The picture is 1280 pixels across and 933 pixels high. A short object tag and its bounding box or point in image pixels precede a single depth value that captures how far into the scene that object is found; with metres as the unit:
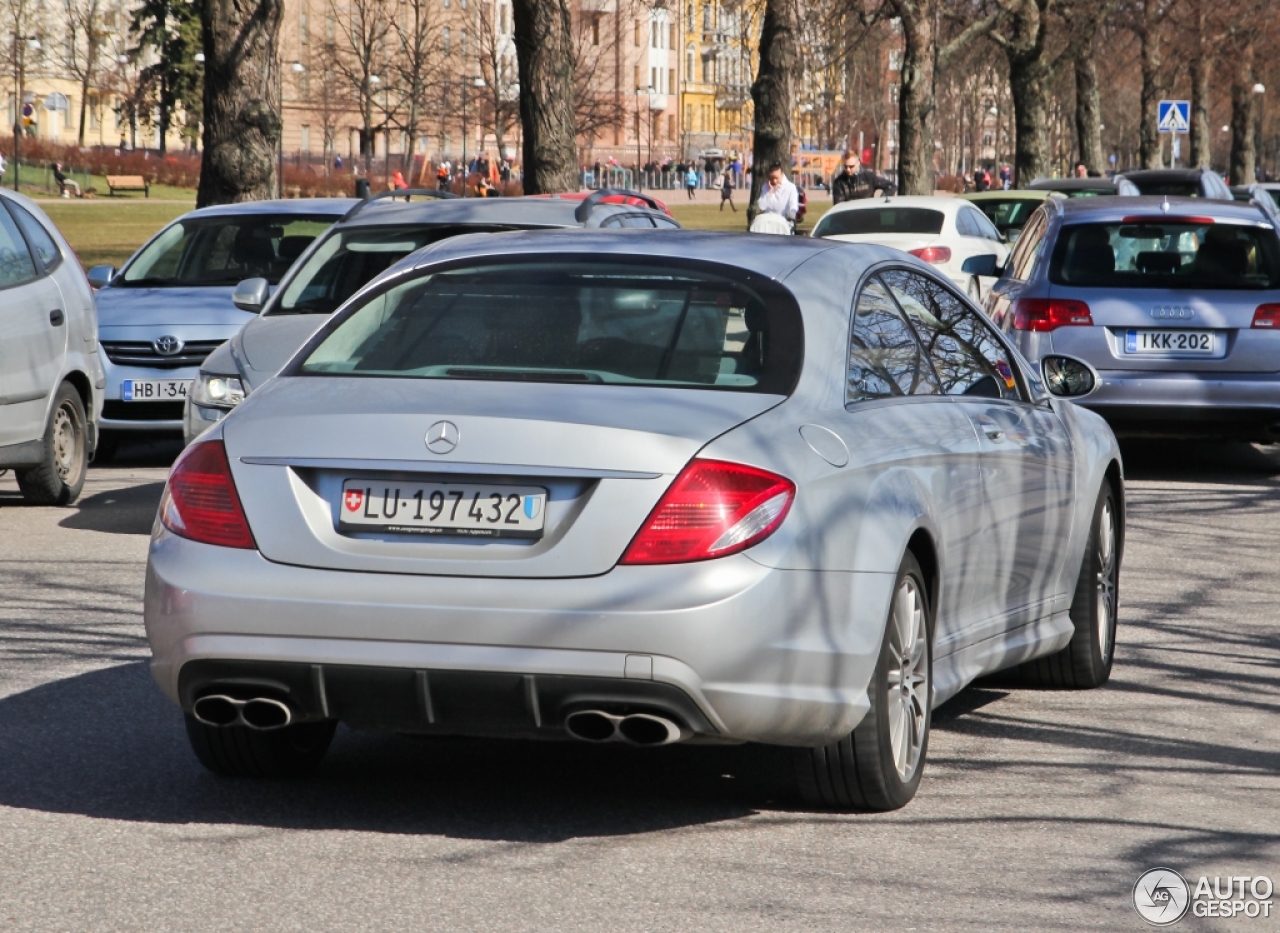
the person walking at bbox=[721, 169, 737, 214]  83.31
